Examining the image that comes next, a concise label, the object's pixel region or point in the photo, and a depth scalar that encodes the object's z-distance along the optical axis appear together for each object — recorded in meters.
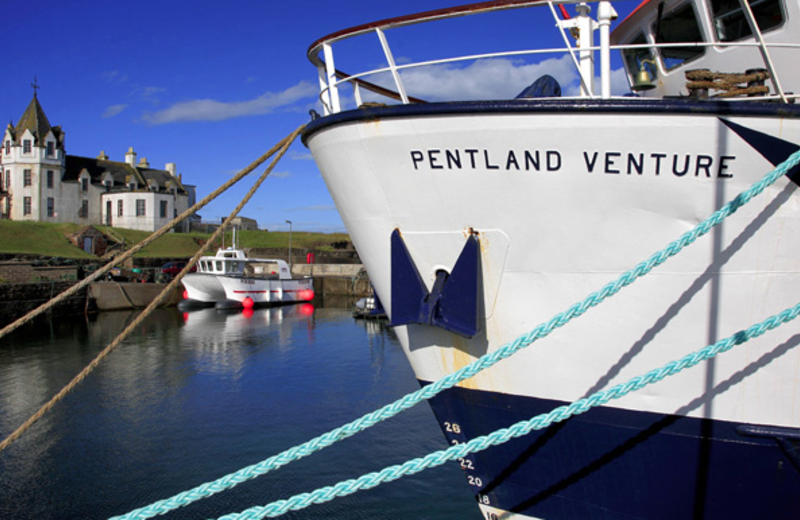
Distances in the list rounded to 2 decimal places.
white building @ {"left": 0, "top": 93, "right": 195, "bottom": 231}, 52.91
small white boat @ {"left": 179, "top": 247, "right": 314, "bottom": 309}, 32.84
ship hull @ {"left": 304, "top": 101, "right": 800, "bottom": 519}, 3.84
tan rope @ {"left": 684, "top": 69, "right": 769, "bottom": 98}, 4.28
